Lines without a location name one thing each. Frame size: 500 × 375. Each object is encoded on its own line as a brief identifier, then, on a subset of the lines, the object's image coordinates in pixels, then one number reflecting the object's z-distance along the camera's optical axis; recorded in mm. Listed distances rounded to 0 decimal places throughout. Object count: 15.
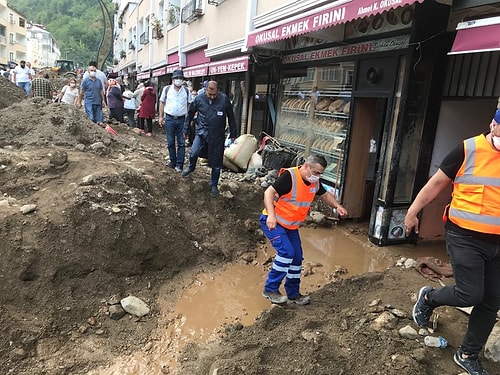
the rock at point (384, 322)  3207
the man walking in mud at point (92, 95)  10055
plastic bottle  2969
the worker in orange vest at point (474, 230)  2545
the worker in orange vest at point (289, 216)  3684
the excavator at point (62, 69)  35175
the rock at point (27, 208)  4316
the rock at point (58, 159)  5492
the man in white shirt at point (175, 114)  7164
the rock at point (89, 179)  4916
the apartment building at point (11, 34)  56931
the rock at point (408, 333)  3064
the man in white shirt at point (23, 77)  16375
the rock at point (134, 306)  3830
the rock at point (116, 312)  3744
